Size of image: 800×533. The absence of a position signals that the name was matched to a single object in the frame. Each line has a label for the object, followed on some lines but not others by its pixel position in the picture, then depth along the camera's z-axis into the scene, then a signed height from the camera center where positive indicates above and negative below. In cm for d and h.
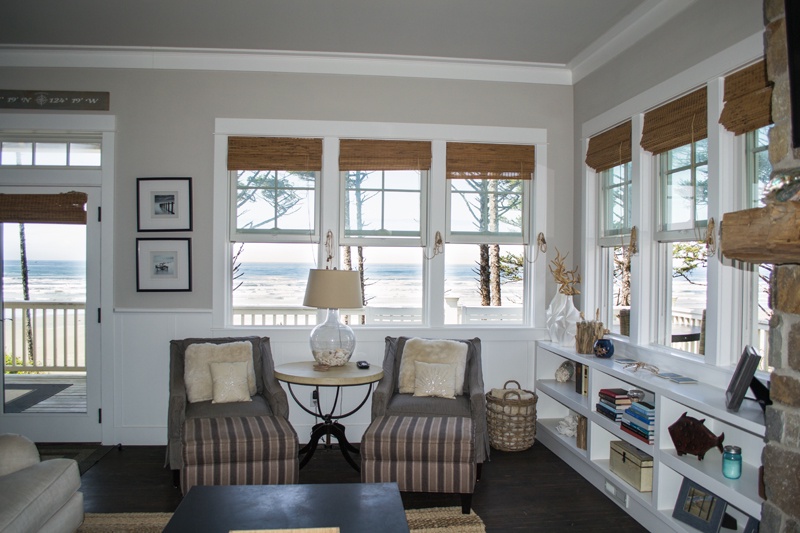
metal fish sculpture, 274 -86
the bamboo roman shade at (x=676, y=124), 311 +84
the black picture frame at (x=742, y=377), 241 -49
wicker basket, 407 -117
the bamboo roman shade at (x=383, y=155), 441 +88
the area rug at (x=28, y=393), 429 -100
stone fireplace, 192 -33
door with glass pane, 424 -34
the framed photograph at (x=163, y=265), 427 -1
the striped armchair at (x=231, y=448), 311 -105
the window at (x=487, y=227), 452 +31
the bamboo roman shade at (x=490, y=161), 449 +85
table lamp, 374 -27
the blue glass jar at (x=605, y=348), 371 -56
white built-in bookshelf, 247 -98
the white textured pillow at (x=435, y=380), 378 -79
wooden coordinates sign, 422 +125
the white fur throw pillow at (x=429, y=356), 389 -65
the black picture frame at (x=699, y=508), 261 -118
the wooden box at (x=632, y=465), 308 -115
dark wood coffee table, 211 -99
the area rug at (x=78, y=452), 390 -138
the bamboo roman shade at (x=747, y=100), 262 +80
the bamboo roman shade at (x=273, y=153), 433 +87
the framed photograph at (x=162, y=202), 427 +48
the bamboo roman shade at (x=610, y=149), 382 +85
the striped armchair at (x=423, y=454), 310 -106
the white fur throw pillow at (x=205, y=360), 368 -66
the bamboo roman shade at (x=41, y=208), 423 +43
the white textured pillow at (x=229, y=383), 363 -78
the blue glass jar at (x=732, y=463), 253 -91
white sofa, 218 -96
